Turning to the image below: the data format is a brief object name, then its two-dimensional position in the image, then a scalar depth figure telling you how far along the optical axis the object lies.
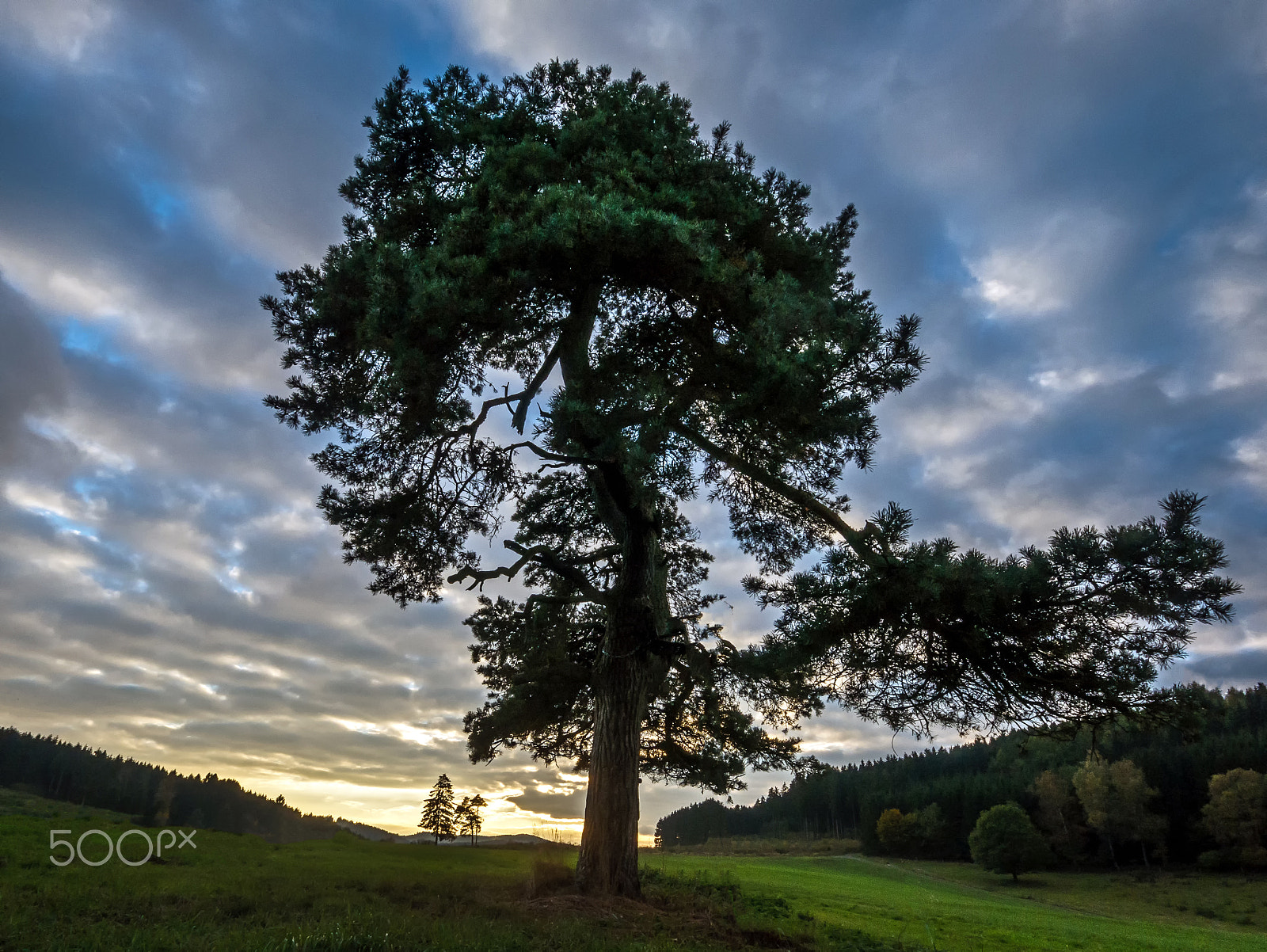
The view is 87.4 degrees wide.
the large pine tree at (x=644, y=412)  8.09
